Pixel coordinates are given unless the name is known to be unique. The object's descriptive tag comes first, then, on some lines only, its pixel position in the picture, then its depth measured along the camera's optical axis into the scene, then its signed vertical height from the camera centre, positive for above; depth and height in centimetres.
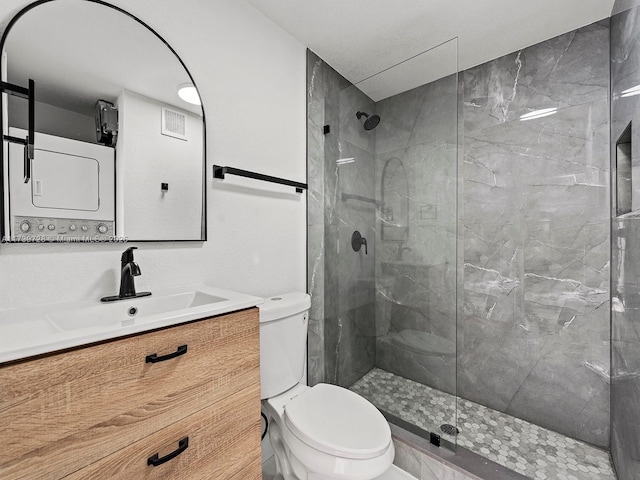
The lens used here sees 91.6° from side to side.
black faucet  108 -14
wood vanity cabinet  63 -42
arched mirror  95 +37
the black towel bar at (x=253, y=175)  143 +31
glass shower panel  168 -2
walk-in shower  171 -8
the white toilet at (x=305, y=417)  112 -75
